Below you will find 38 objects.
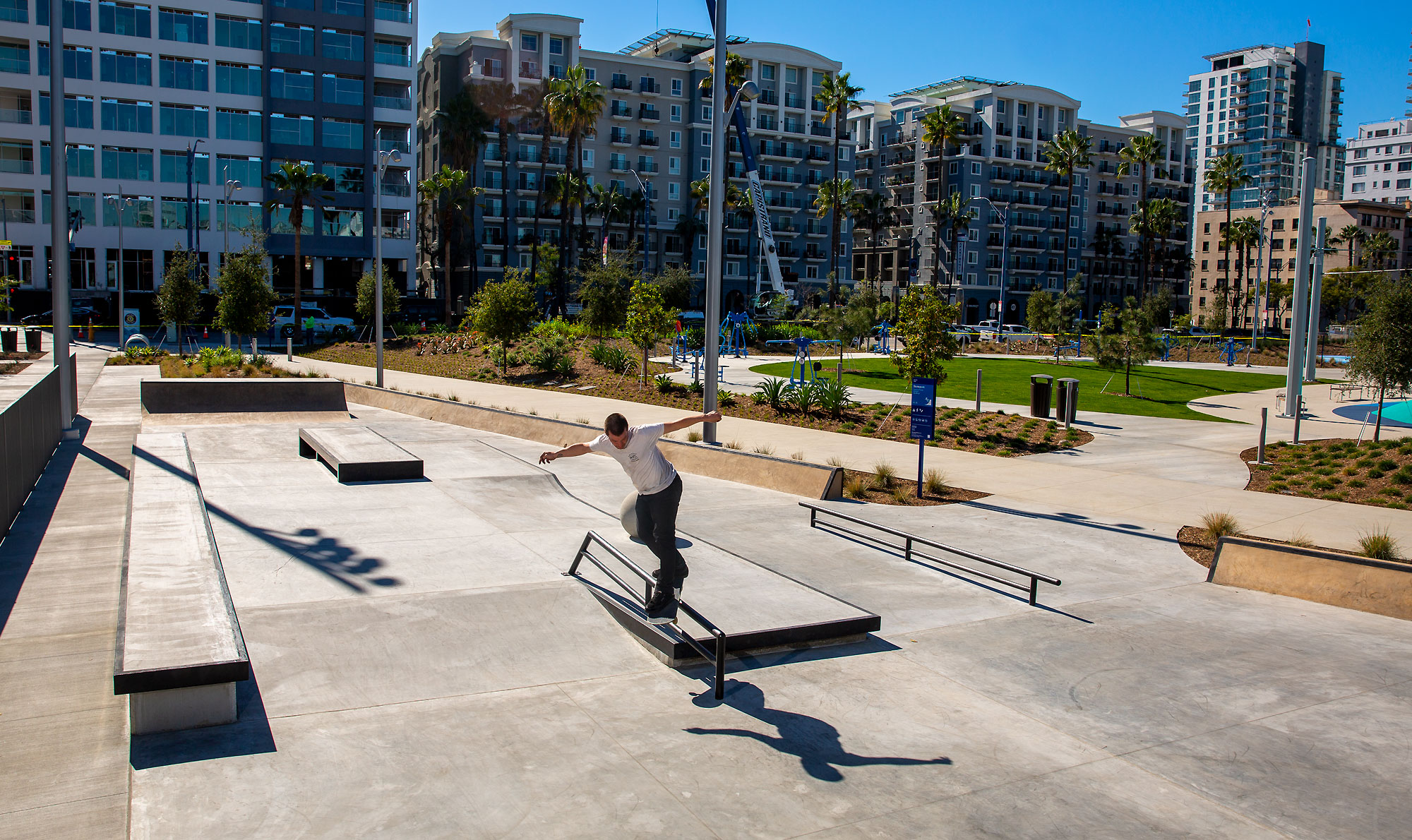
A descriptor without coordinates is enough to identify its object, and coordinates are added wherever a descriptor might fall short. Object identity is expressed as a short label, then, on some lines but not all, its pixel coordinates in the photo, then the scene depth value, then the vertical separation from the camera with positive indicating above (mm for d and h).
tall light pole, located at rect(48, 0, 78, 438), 16203 +1687
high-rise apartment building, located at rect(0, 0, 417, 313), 66750 +14107
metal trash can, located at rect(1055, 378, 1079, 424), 21094 -1275
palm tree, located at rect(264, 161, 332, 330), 62281 +8859
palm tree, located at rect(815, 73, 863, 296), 78250 +19247
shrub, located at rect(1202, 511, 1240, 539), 11344 -2097
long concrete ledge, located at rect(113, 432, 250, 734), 5492 -1920
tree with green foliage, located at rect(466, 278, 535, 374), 33156 +526
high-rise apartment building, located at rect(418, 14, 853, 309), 83812 +17244
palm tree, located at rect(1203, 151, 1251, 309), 92312 +16042
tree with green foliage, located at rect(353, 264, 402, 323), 48250 +1351
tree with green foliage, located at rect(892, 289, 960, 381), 17844 +118
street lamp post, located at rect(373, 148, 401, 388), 29203 +2154
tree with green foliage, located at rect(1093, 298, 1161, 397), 31938 -12
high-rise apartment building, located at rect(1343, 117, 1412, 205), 186375 +36052
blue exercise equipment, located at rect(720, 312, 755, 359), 45656 -43
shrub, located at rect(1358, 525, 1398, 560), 9922 -2020
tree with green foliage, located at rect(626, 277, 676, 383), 27734 +346
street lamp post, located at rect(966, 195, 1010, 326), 86594 +8981
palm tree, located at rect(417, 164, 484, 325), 69750 +9825
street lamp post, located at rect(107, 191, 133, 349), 58906 +7774
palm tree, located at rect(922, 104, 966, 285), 80312 +17408
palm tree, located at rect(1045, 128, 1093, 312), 93750 +18018
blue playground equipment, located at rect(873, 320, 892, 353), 48622 +148
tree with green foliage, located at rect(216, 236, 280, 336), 35469 +904
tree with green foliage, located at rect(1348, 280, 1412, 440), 19156 +214
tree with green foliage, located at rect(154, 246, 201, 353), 39750 +931
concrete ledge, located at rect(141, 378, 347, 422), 20531 -1626
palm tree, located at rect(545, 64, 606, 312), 70938 +16421
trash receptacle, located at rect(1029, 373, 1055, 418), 22672 -1271
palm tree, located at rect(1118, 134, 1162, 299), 89812 +17597
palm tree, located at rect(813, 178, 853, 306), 87731 +12517
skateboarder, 7320 -1238
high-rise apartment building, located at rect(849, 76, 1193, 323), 106875 +16423
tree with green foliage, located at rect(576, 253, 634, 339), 34188 +1020
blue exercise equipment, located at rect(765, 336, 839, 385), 30619 -1045
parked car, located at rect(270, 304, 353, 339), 52188 +16
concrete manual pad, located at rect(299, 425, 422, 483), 13086 -1823
